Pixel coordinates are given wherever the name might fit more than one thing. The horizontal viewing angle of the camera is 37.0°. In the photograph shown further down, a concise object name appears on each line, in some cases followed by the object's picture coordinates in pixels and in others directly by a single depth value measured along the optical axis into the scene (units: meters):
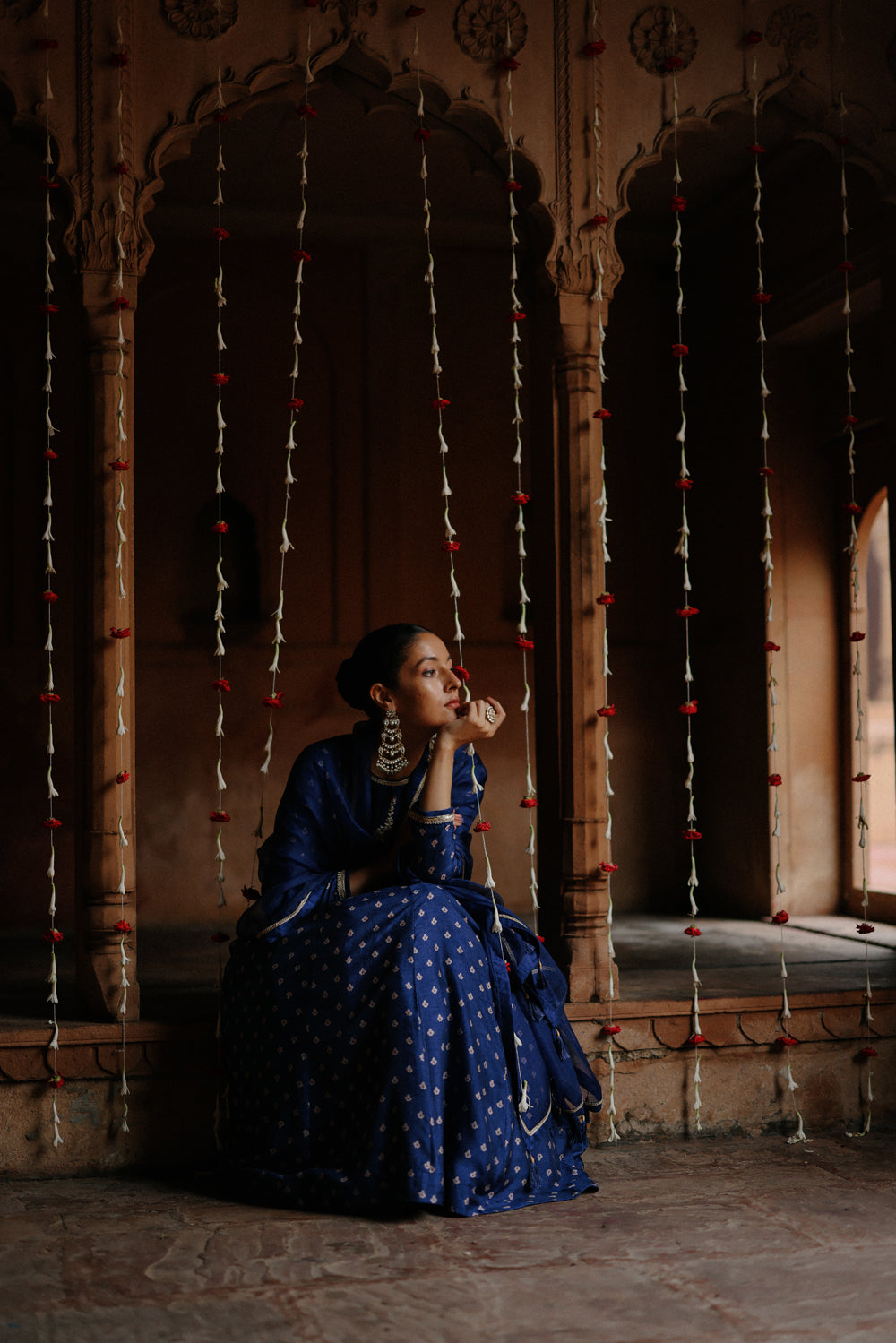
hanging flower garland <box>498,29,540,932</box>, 4.40
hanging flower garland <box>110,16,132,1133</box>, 4.47
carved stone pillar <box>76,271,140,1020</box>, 4.44
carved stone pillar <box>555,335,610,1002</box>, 4.72
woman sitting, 3.71
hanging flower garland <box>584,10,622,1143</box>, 4.75
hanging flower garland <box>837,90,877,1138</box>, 4.70
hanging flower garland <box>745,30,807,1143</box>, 4.61
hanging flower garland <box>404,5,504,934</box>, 4.07
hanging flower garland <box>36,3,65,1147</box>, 4.23
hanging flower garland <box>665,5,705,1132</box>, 4.50
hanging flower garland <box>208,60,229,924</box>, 4.36
